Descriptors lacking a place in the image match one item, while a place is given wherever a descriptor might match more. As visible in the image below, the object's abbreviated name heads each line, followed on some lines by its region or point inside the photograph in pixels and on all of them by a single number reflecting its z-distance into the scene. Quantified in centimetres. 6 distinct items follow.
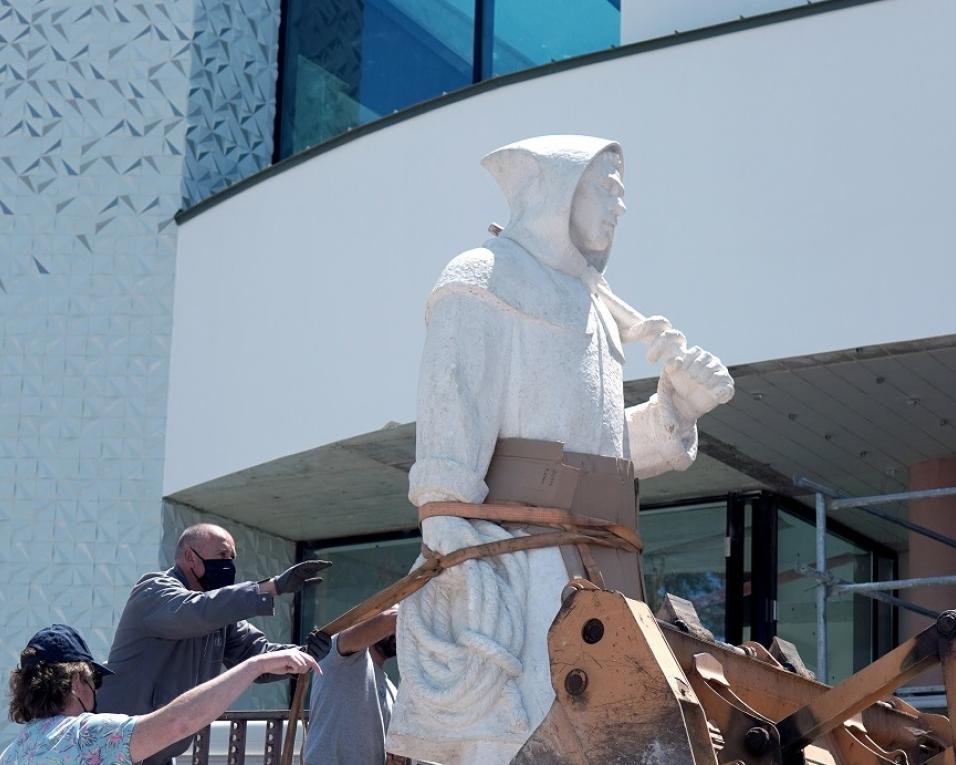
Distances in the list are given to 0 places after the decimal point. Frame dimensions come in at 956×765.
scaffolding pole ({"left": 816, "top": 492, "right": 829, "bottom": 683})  988
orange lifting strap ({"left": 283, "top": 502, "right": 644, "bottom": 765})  454
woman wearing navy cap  395
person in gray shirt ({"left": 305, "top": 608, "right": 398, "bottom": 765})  652
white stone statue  443
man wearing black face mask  523
